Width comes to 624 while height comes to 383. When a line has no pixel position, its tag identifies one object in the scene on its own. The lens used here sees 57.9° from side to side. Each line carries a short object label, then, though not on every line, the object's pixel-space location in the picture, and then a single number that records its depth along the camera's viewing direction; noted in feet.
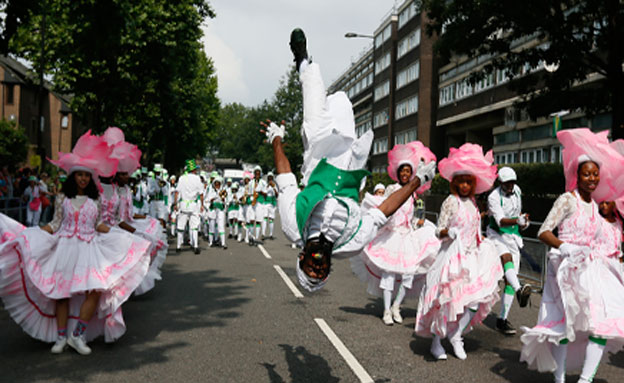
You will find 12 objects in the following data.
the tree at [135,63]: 75.97
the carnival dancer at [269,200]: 63.26
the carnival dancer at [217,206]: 54.03
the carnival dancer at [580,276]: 15.19
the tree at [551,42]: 42.27
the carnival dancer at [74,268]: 19.26
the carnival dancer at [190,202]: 49.32
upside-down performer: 11.32
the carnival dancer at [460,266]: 19.26
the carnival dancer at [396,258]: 24.75
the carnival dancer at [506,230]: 23.98
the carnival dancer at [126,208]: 25.02
